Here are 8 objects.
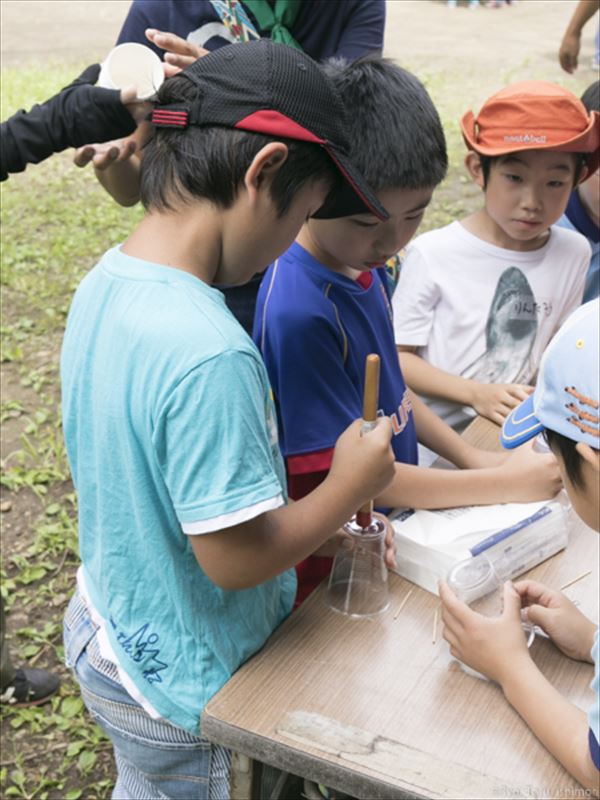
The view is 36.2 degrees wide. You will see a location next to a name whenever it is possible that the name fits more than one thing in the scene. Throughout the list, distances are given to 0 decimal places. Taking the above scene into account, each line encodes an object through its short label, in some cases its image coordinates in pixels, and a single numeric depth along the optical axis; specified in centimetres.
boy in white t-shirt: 226
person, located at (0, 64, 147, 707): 170
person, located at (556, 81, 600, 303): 257
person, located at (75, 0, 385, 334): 223
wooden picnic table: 121
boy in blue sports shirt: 160
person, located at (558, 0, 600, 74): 400
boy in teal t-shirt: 117
